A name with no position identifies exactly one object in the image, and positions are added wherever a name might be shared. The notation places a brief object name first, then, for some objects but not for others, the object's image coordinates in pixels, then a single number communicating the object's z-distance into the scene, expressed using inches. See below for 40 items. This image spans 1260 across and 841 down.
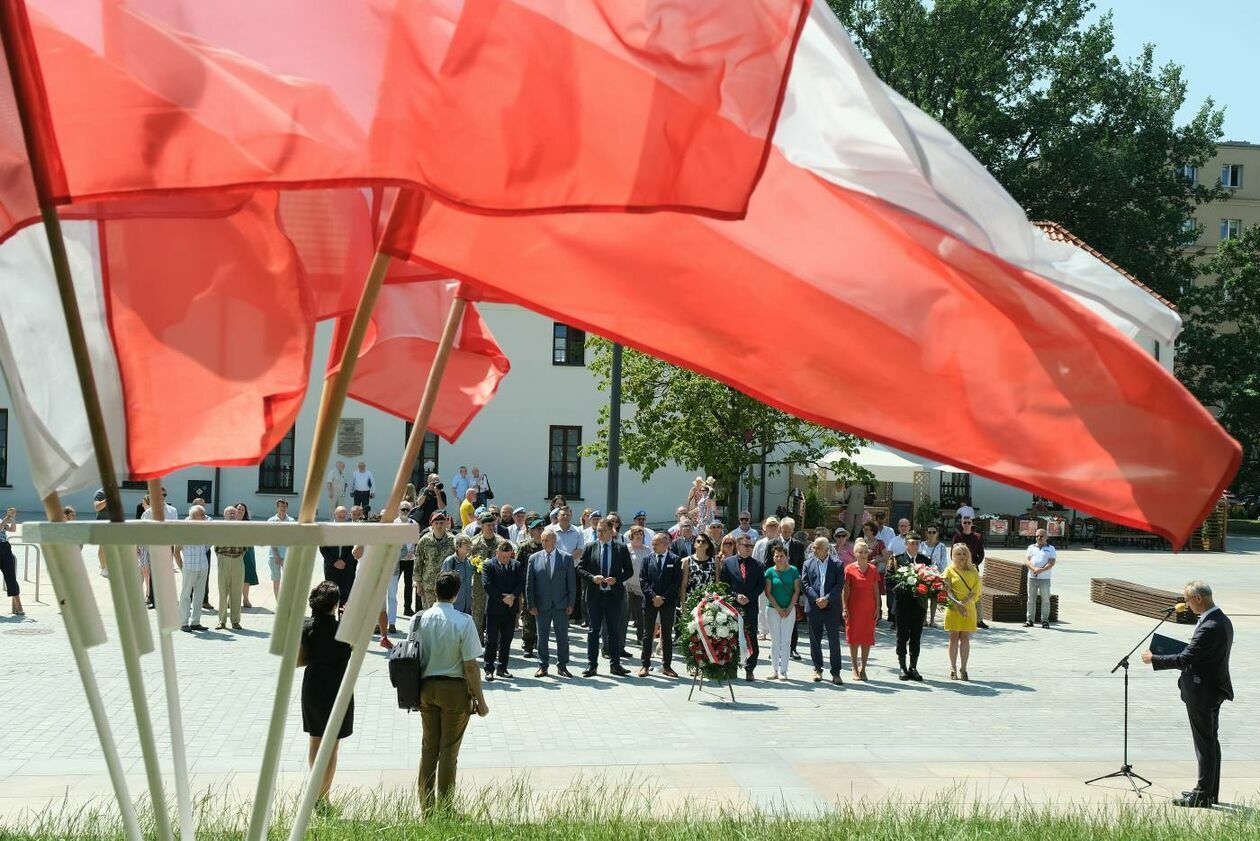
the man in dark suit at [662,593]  663.8
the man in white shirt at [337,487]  1366.9
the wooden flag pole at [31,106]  121.7
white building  1510.8
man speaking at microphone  427.2
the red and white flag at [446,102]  118.0
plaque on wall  1503.4
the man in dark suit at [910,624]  661.9
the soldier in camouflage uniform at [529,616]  701.3
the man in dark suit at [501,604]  642.2
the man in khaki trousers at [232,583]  734.5
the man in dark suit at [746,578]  673.0
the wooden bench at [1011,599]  916.6
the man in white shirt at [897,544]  838.7
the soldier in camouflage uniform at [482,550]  681.6
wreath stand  596.0
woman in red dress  665.6
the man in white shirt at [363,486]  1330.0
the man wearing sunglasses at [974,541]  909.8
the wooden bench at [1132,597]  937.5
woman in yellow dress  668.1
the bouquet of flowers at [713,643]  591.2
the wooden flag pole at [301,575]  143.2
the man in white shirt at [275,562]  815.7
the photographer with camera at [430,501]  1064.8
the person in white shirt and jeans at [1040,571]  861.2
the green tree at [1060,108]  1963.6
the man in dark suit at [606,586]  658.8
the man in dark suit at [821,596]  657.0
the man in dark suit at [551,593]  646.5
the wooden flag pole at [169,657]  160.2
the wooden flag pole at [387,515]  161.0
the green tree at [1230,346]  2059.5
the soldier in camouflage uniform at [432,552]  672.4
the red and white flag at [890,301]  139.6
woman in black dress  378.0
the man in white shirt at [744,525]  855.9
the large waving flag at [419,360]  220.4
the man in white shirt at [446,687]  385.4
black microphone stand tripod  447.1
